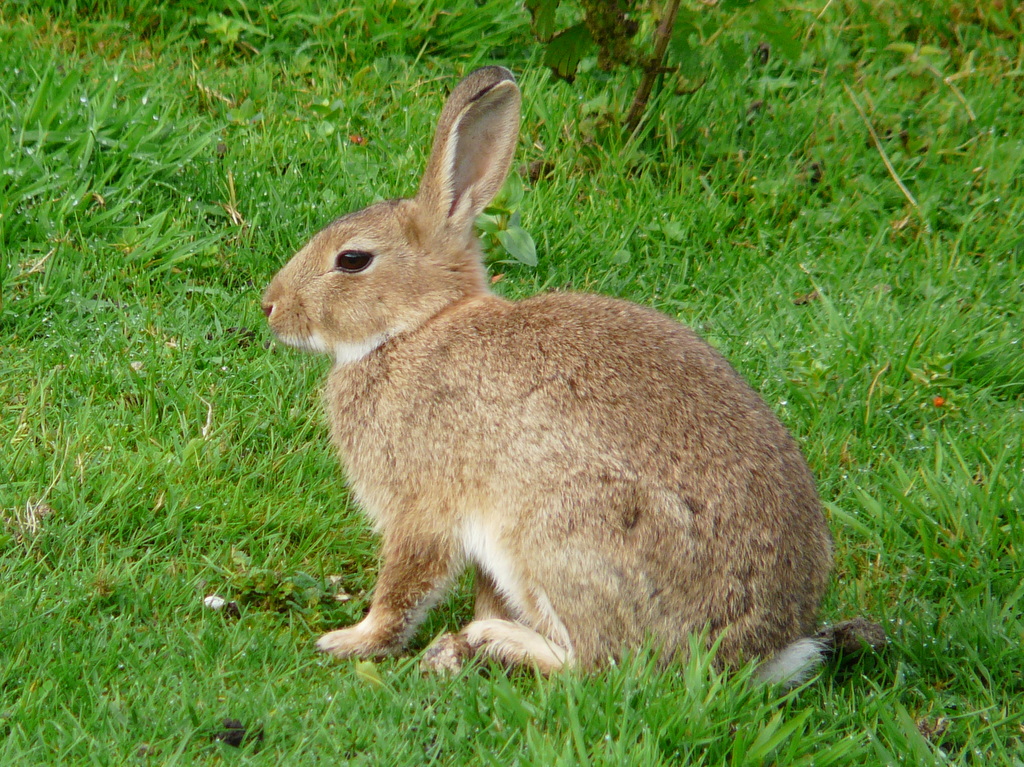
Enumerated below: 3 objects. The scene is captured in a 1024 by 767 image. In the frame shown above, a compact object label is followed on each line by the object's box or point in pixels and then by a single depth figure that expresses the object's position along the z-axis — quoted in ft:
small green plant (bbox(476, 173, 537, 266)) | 33.68
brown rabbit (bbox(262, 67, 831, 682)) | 22.26
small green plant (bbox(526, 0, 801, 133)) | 36.24
